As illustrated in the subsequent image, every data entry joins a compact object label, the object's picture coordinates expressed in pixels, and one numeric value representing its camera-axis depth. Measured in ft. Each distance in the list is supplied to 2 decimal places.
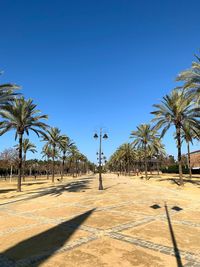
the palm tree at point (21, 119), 68.56
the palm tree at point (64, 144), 131.66
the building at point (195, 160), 173.78
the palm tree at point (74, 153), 205.22
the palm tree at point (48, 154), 174.88
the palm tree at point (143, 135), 121.49
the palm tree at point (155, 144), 131.04
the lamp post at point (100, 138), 65.59
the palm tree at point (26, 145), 139.02
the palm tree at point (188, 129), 73.14
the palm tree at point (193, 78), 52.21
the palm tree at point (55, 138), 123.07
